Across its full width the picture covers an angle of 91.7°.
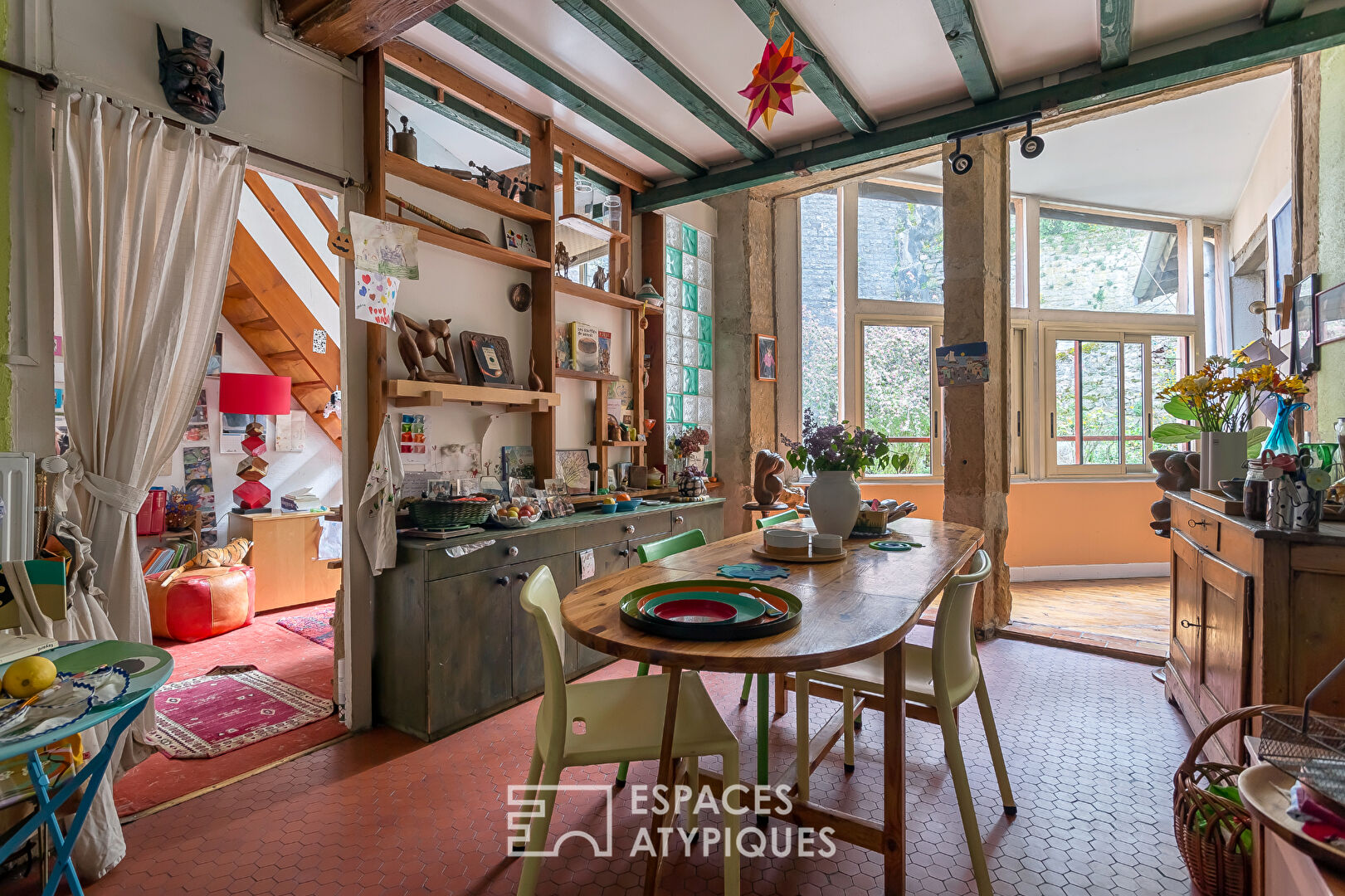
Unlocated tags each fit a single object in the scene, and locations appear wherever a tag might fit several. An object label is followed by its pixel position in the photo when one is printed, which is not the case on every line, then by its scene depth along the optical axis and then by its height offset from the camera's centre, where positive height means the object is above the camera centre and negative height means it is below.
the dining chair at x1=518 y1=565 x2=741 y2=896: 1.50 -0.74
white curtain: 1.96 +0.42
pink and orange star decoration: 2.10 +1.17
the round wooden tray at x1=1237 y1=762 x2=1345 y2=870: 0.84 -0.54
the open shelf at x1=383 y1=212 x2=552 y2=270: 2.97 +0.95
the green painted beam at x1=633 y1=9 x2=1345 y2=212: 2.58 +1.57
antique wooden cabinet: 1.89 -0.56
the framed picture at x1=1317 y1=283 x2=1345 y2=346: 3.01 +0.56
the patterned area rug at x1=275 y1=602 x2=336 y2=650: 4.17 -1.25
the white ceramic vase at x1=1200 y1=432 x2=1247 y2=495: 2.60 -0.09
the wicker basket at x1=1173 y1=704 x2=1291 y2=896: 1.65 -1.04
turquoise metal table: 1.26 -0.49
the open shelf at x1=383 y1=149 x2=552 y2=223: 2.85 +1.21
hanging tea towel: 2.68 -0.29
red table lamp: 4.62 +0.24
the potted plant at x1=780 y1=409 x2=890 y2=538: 2.44 -0.10
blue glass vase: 2.31 +0.00
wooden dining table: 1.29 -0.42
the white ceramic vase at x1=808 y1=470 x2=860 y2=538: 2.46 -0.24
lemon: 1.22 -0.44
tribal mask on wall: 2.15 +1.22
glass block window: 4.64 +0.83
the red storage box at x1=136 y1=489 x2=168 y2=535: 4.44 -0.49
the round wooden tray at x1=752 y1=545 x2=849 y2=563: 2.13 -0.40
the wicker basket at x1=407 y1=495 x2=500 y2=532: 2.81 -0.32
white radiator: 1.75 -0.17
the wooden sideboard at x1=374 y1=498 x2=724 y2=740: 2.67 -0.81
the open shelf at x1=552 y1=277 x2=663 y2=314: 3.79 +0.89
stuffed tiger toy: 4.39 -0.79
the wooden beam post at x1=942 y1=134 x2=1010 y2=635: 3.92 +0.63
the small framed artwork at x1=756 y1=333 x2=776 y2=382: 5.04 +0.63
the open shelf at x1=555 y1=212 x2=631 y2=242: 3.77 +1.29
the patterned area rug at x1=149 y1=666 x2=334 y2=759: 2.73 -1.25
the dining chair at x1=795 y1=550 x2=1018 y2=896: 1.73 -0.74
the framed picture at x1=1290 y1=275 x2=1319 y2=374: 3.27 +0.56
